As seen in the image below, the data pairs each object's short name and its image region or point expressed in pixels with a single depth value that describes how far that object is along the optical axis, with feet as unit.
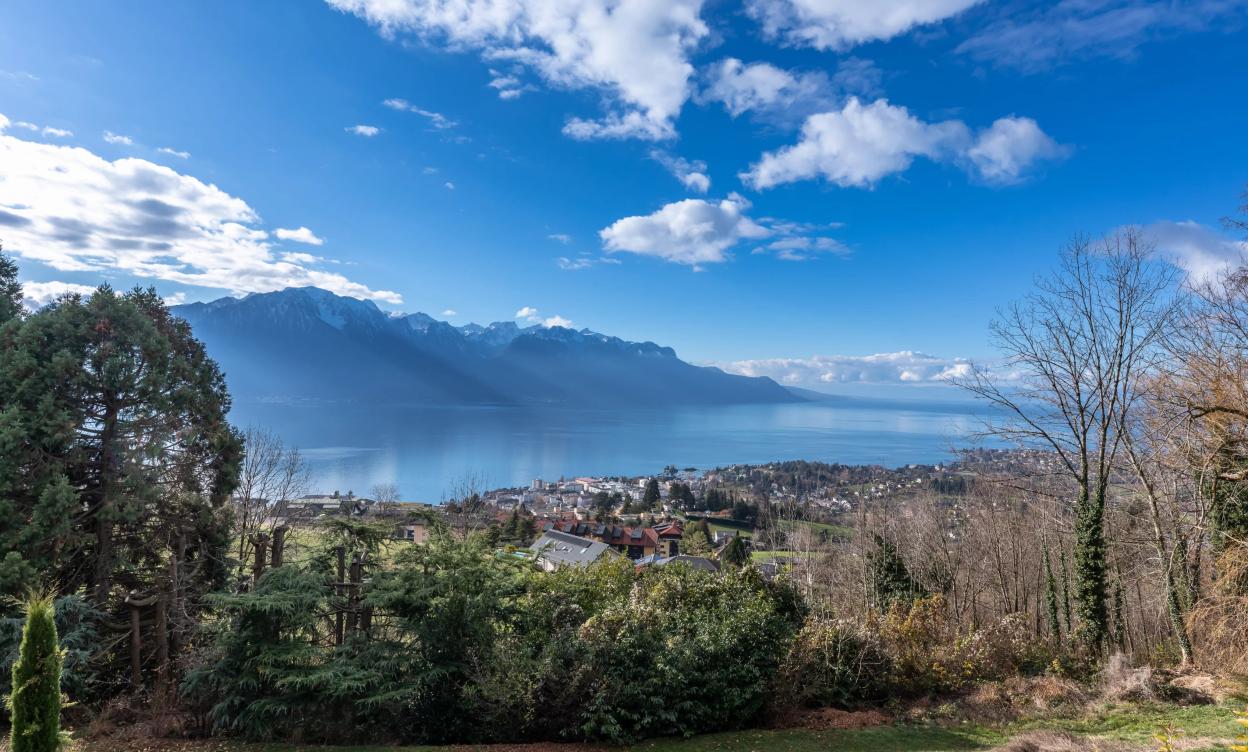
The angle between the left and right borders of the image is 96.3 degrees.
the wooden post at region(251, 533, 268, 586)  27.81
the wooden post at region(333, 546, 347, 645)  24.70
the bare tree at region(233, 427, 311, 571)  46.11
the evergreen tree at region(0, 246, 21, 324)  28.09
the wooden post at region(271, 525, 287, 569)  27.92
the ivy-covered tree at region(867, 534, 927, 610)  44.50
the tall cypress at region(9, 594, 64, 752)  13.71
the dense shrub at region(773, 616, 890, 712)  25.27
